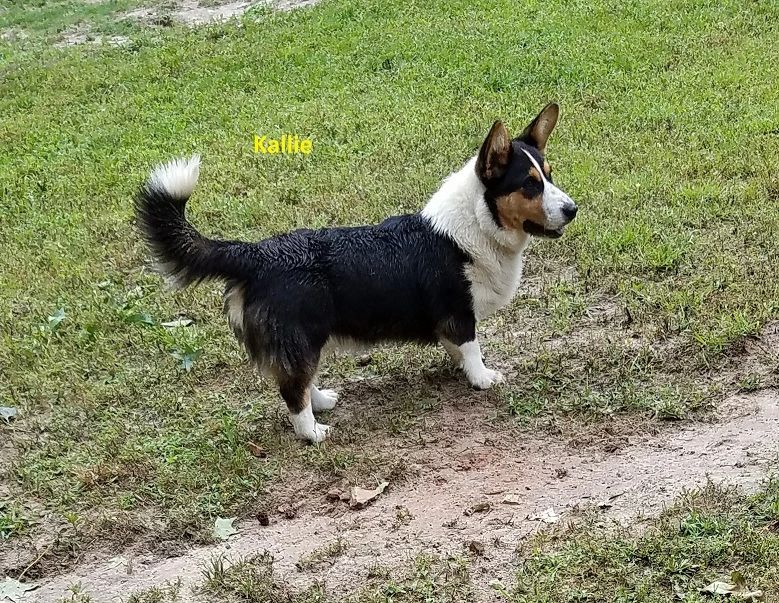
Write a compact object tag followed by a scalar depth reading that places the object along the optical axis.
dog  4.10
